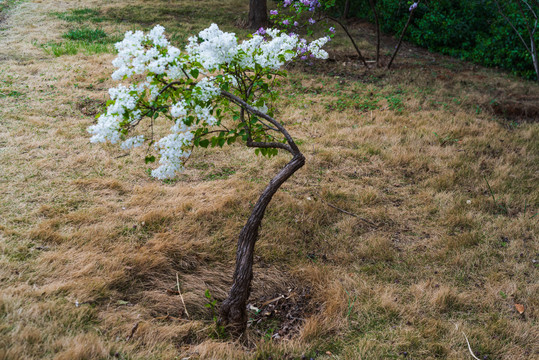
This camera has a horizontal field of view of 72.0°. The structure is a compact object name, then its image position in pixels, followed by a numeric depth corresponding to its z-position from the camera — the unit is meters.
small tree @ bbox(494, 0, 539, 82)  7.78
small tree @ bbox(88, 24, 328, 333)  2.27
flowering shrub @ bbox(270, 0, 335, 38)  6.21
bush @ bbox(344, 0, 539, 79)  8.29
